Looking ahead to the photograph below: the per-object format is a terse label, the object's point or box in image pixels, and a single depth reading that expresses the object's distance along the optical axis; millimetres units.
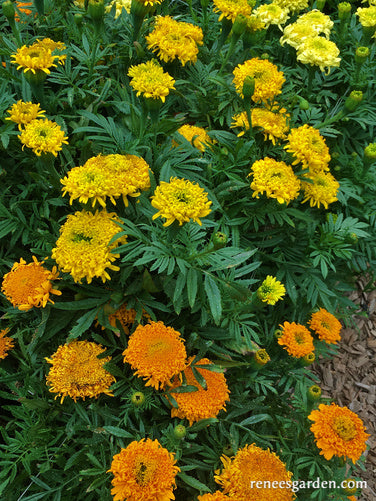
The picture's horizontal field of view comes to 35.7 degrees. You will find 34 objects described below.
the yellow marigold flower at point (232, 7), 869
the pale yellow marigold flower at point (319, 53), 890
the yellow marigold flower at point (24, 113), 750
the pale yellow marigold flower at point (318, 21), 943
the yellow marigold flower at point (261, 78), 842
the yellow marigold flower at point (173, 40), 856
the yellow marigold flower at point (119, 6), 963
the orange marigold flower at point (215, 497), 620
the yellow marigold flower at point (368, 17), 956
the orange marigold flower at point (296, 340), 764
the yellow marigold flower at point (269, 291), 713
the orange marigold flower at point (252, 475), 628
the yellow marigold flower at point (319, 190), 827
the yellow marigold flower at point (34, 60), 743
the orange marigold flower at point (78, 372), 677
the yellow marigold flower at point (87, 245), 646
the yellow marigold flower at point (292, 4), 1007
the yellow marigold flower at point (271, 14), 959
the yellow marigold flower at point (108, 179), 655
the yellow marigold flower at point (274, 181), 751
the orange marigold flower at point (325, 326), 831
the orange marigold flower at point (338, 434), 645
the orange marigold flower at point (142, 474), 575
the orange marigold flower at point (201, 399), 674
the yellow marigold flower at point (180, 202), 611
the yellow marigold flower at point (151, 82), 721
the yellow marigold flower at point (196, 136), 844
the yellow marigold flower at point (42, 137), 698
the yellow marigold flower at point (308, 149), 794
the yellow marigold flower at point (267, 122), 830
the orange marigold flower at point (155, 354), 652
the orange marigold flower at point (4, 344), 745
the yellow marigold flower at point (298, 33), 927
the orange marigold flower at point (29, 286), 701
